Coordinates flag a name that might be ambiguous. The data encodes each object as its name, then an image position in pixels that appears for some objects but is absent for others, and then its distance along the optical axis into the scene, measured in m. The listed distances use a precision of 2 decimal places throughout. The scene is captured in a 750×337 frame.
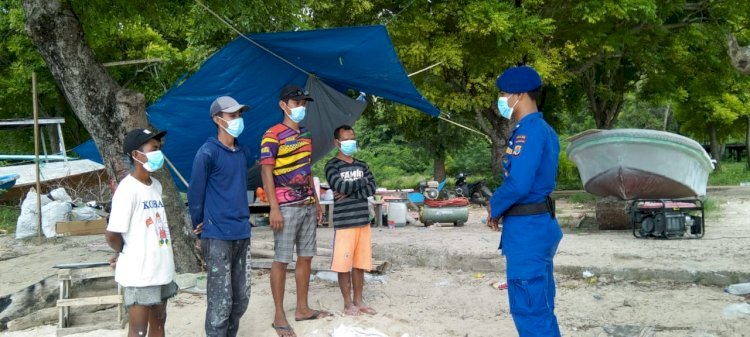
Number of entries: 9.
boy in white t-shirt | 3.46
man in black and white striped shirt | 4.88
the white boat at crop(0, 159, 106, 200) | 13.95
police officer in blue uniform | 3.38
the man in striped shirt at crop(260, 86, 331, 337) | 4.46
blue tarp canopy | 5.17
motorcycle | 17.40
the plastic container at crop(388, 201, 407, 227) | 11.51
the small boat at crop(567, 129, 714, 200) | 8.80
